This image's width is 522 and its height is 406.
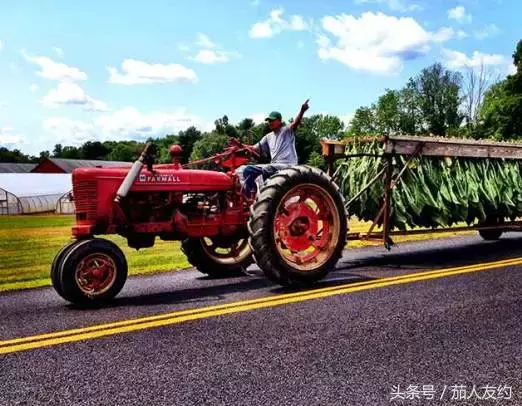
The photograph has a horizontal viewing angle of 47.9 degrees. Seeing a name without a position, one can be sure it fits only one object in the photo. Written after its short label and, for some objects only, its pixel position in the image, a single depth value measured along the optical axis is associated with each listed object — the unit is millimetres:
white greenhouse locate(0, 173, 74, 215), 34438
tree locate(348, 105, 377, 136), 82625
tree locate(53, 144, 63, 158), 103950
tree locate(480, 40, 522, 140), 41125
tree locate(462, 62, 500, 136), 63312
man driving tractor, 7008
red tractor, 5672
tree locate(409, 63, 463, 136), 76062
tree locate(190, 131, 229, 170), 53562
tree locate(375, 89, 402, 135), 80938
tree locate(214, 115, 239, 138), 61662
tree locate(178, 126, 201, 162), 62262
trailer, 7945
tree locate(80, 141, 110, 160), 94375
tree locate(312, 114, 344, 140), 95062
